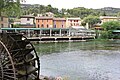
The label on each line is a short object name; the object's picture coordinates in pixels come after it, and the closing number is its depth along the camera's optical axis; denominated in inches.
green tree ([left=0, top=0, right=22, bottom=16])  569.2
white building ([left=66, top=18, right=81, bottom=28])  2148.0
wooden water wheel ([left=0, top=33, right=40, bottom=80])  329.6
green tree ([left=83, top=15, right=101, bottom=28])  2304.6
